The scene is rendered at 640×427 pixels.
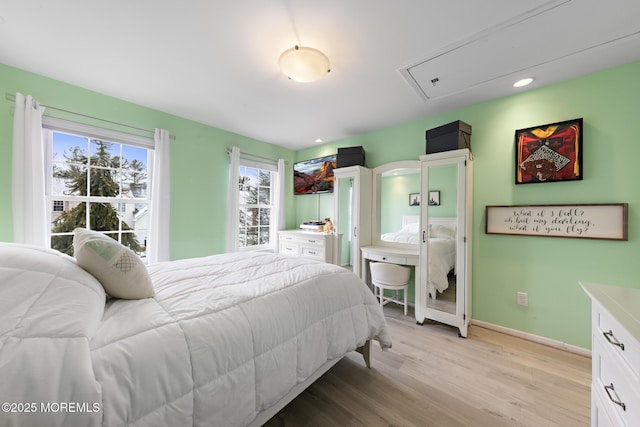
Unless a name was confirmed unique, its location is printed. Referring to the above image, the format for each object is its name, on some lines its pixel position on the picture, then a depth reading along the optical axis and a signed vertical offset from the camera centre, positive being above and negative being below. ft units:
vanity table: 8.79 -1.73
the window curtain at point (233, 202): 10.91 +0.49
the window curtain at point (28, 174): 6.30 +1.04
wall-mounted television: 12.26 +2.10
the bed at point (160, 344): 1.90 -1.52
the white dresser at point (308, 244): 10.96 -1.60
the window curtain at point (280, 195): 13.14 +0.99
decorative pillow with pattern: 3.35 -0.80
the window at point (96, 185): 7.32 +0.92
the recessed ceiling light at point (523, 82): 6.75 +3.91
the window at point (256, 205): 12.18 +0.39
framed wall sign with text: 6.17 -0.21
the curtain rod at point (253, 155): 11.02 +2.95
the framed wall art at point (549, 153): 6.64 +1.84
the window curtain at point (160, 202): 8.68 +0.38
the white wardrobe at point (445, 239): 7.67 -0.93
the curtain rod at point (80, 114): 6.32 +3.09
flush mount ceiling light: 5.07 +3.38
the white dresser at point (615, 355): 2.42 -1.72
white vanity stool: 8.74 -2.41
